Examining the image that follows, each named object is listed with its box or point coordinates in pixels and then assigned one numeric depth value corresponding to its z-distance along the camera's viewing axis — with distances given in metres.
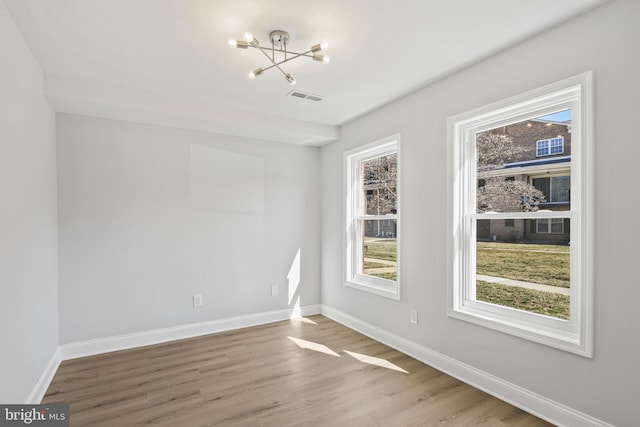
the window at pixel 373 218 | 3.66
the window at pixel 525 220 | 2.03
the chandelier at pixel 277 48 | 2.09
